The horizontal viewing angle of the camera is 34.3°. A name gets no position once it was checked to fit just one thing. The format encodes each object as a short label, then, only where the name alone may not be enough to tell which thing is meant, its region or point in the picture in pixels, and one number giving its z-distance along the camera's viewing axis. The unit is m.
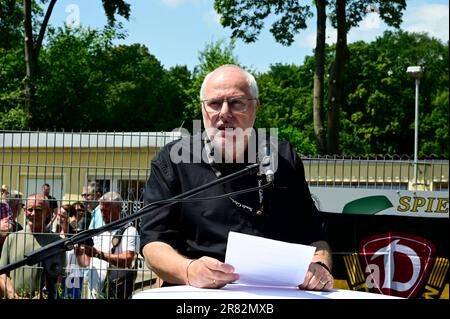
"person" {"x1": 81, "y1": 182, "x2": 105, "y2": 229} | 7.44
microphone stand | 2.01
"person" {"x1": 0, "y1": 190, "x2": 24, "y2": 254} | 7.57
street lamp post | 20.00
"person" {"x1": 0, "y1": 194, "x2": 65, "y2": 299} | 6.09
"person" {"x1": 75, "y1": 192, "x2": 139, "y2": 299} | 7.20
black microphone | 2.15
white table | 1.89
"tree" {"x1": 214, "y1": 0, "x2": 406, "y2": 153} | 18.16
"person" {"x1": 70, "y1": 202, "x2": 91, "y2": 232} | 7.74
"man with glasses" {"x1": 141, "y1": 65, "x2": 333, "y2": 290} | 2.55
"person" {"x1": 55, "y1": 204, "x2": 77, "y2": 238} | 7.59
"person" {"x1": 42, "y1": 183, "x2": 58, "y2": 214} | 7.80
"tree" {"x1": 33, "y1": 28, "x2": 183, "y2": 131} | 26.12
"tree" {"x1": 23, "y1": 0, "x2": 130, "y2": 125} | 19.97
